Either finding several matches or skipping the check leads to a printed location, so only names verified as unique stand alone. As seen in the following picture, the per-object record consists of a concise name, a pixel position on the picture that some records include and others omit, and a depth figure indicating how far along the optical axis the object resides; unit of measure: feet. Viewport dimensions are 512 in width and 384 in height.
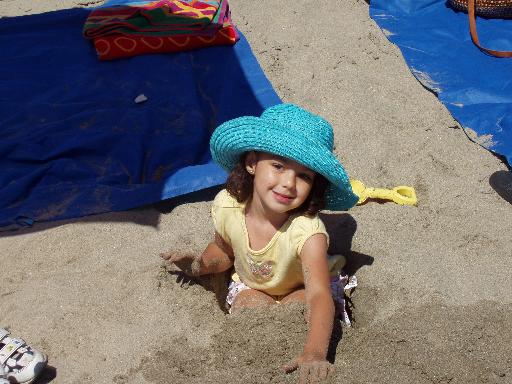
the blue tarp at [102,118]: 9.33
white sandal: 6.31
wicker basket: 13.44
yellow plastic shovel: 8.95
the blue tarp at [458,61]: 10.94
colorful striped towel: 12.85
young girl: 5.87
